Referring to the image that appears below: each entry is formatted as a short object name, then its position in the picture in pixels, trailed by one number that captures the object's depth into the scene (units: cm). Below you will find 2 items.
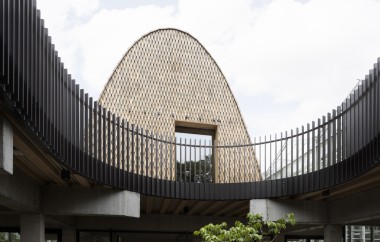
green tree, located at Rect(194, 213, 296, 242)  932
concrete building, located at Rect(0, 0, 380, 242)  795
